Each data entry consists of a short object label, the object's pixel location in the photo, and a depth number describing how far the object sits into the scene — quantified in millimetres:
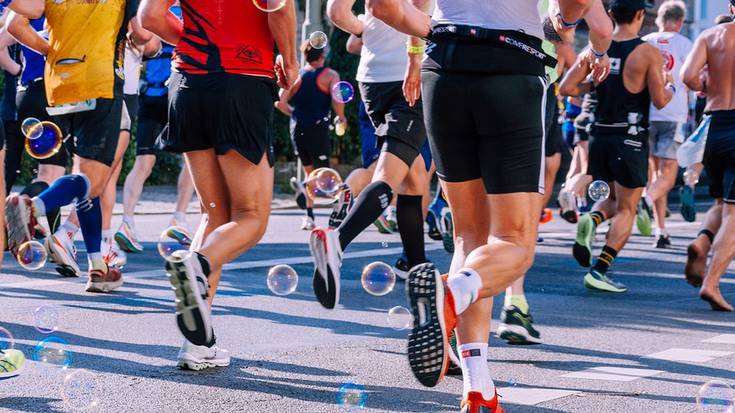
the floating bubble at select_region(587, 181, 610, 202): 16625
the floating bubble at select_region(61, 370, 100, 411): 8585
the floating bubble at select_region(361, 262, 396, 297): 12789
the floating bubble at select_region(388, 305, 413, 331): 11320
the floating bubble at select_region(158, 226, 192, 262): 14758
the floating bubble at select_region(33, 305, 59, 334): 11234
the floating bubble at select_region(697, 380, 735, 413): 8742
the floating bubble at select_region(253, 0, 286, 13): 10039
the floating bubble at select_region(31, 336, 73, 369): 9906
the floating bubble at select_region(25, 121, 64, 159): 14500
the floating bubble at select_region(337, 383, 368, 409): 8969
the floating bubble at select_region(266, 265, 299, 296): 12570
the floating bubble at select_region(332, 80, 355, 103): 18156
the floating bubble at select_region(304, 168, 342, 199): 15203
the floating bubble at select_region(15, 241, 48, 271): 13773
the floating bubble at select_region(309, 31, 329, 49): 14332
